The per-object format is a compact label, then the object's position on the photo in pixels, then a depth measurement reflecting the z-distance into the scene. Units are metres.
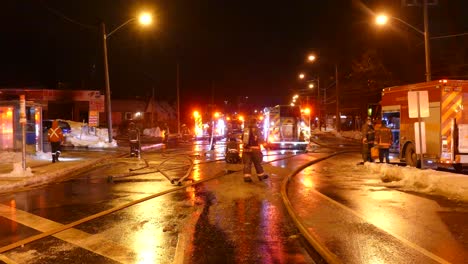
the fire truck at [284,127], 29.48
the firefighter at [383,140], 17.84
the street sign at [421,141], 14.98
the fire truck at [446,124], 15.55
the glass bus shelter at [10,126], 21.97
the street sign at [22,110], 15.33
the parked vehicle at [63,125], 36.12
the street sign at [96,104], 28.53
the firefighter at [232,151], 20.03
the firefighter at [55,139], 19.75
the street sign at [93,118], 27.98
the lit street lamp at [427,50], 22.42
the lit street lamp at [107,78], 28.81
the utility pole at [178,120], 54.59
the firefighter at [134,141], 23.36
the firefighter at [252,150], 14.20
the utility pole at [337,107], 52.52
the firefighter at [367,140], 18.84
